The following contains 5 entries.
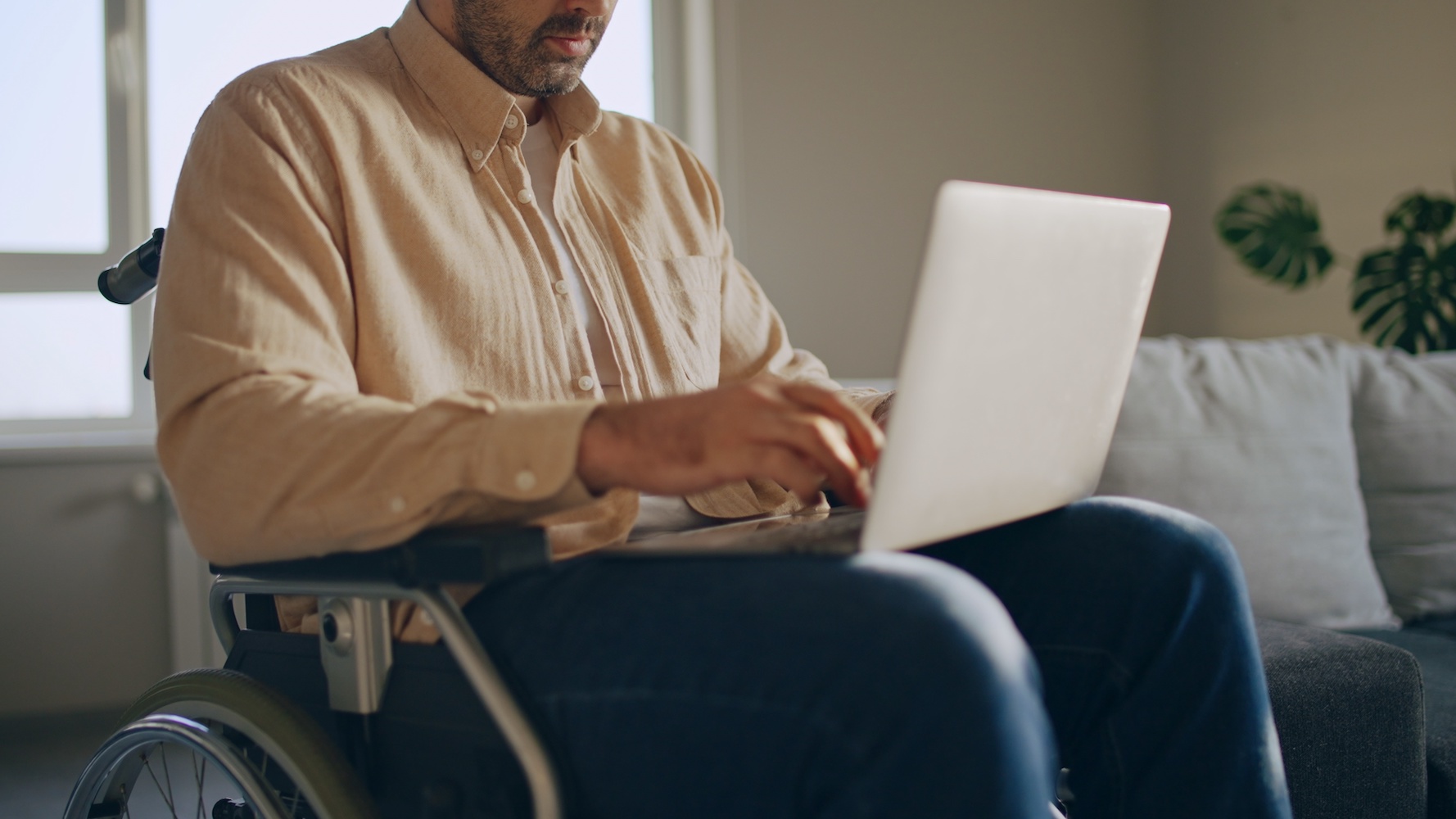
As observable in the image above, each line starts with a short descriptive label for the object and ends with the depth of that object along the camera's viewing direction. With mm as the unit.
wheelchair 685
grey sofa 1756
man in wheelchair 614
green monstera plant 2639
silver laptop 625
